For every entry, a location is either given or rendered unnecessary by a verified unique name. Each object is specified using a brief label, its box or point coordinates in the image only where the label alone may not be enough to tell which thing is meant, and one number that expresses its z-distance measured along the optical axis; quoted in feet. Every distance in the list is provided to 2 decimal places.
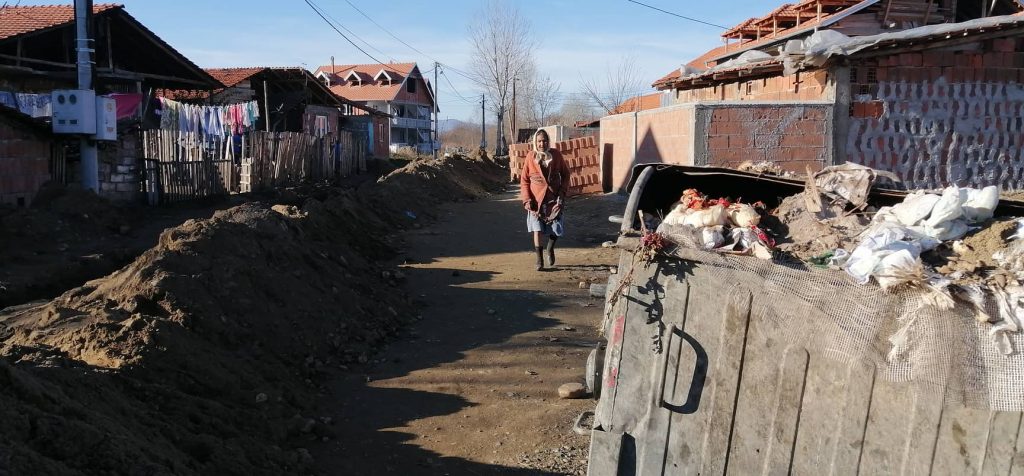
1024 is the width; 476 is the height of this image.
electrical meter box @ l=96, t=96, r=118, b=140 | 47.01
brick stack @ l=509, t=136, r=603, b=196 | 69.36
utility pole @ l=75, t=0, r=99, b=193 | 46.55
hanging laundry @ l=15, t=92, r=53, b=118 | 57.98
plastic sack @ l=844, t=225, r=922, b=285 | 9.23
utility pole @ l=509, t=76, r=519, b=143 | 175.69
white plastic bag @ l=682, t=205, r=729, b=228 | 11.06
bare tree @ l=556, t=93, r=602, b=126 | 277.03
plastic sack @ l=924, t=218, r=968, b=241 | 10.15
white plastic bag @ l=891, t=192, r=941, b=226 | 10.34
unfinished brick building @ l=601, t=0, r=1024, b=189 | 40.47
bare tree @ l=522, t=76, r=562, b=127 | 211.66
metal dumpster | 8.76
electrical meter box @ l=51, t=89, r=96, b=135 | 45.78
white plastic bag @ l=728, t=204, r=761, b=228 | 11.05
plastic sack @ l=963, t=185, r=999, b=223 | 10.50
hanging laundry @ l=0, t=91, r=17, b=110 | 56.92
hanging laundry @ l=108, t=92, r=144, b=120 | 66.80
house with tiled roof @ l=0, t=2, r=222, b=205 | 45.91
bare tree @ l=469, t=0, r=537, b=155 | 192.03
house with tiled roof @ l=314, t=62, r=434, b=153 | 222.48
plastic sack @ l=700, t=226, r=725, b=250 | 10.38
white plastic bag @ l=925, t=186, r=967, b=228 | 10.14
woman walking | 32.60
